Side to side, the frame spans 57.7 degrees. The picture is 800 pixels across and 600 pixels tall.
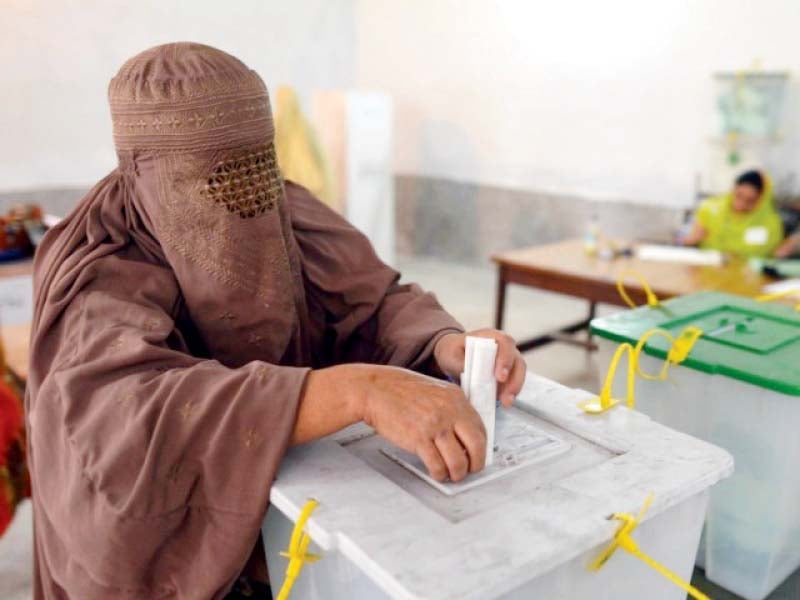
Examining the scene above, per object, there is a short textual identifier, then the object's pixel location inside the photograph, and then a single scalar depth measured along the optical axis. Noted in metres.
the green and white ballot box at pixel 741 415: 1.10
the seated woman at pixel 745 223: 3.77
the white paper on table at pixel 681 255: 3.17
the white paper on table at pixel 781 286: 2.56
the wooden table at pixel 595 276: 2.76
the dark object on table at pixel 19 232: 2.89
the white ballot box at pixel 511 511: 0.63
